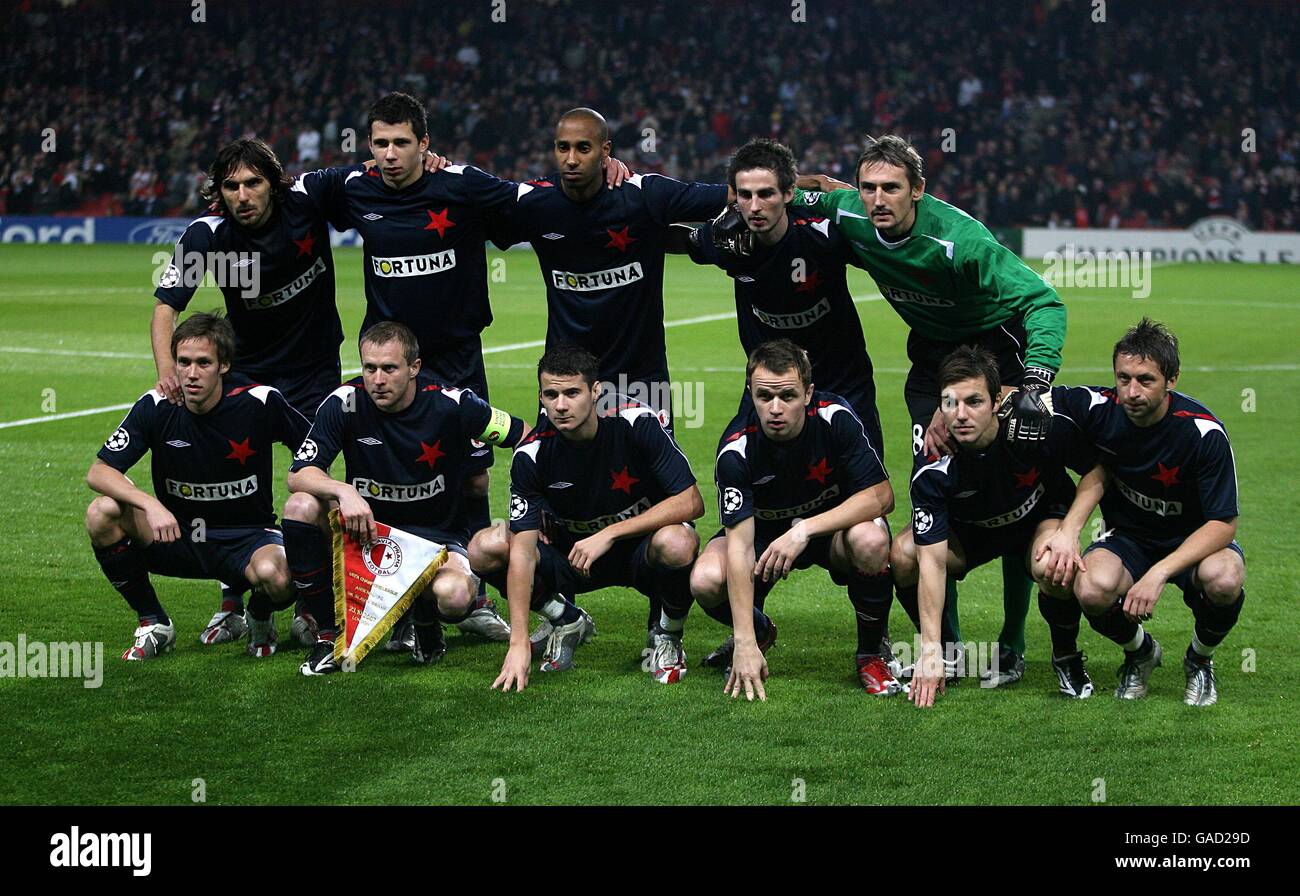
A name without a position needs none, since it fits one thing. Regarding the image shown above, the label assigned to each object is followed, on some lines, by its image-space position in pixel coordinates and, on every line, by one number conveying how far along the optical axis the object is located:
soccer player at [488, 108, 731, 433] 6.47
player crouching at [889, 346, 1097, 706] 5.42
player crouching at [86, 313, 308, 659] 6.04
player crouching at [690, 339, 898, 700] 5.55
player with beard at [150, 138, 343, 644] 6.35
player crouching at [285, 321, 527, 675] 5.90
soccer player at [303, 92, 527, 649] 6.52
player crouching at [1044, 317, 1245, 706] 5.30
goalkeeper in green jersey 5.76
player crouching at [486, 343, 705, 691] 5.71
